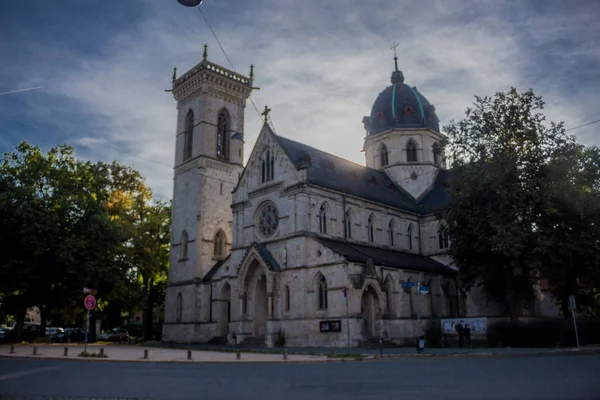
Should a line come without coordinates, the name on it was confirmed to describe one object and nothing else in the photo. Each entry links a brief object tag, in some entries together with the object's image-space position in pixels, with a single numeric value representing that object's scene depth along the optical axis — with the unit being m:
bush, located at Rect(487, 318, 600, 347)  28.02
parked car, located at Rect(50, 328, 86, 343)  46.83
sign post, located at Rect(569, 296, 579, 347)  25.81
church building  33.59
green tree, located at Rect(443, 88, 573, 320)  28.67
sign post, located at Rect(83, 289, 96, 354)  24.25
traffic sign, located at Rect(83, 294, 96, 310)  24.25
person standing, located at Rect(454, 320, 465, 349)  28.67
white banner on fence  30.48
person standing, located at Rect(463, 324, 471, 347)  28.42
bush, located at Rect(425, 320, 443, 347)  30.48
